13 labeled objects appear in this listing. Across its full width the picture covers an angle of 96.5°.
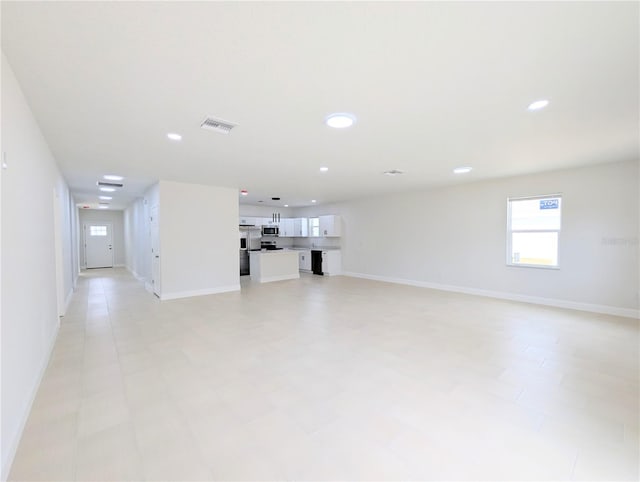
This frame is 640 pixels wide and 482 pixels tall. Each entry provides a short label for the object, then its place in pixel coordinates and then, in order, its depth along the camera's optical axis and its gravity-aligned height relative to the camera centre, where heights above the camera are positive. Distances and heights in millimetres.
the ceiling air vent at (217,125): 2850 +1148
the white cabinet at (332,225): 9933 +298
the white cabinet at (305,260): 10438 -965
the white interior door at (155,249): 6230 -301
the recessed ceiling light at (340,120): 2727 +1129
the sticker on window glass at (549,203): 5426 +526
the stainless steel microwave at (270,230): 10609 +147
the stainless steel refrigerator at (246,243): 10086 -312
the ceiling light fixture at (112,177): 5379 +1159
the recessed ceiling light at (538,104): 2467 +1121
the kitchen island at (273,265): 8414 -945
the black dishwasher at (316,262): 9969 -986
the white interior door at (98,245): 11805 -358
